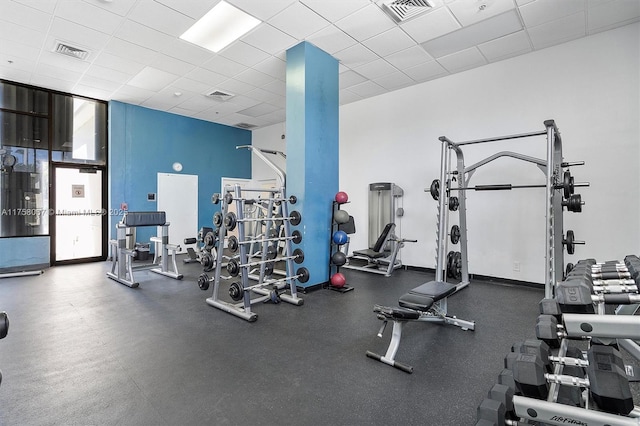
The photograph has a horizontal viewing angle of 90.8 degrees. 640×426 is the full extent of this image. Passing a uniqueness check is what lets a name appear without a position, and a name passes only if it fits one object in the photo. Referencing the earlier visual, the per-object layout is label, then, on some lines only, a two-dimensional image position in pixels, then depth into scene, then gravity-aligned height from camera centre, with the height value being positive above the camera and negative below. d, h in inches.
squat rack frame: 111.1 +3.8
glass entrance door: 228.1 -3.0
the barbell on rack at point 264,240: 128.9 -12.6
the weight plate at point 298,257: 150.8 -22.0
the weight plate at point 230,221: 129.2 -4.1
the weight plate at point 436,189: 140.9 +10.0
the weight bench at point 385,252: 201.9 -26.9
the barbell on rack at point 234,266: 125.9 -22.1
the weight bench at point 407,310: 85.2 -27.5
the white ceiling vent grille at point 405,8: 129.3 +85.8
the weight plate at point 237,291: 126.0 -32.0
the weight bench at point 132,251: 178.5 -23.0
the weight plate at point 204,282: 137.0 -30.9
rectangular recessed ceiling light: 138.2 +86.8
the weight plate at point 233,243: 128.9 -13.2
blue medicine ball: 165.0 -14.1
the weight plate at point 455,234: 152.2 -11.1
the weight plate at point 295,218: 150.3 -3.3
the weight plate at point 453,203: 145.3 +3.8
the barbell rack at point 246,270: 126.6 -26.9
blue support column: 159.0 +33.1
